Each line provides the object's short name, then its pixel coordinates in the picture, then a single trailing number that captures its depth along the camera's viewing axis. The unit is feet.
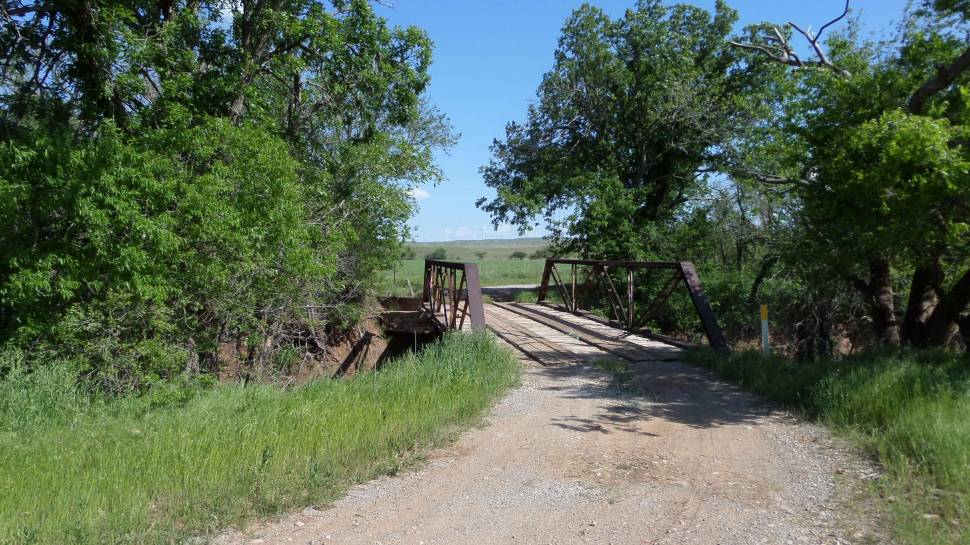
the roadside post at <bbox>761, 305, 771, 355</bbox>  32.34
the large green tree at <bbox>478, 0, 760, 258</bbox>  69.05
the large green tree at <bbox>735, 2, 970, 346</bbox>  22.16
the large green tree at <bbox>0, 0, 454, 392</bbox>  27.55
